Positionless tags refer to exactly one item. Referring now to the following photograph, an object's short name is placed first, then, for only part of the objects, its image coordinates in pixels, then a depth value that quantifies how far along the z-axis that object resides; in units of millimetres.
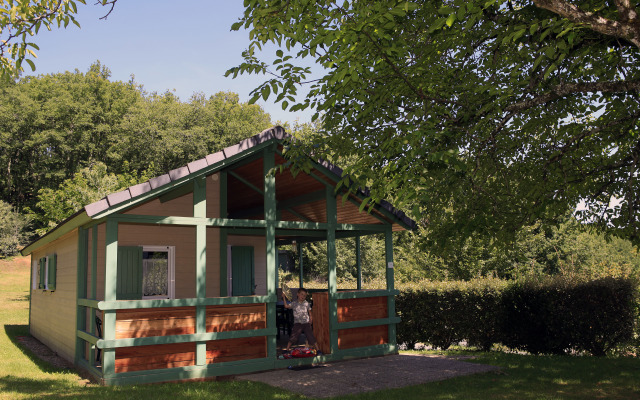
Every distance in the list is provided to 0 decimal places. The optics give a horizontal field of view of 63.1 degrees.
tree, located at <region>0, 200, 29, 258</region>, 40125
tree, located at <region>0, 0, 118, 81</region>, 8000
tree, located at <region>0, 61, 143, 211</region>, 46250
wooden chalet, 9328
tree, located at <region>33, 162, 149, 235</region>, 27562
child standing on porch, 10938
